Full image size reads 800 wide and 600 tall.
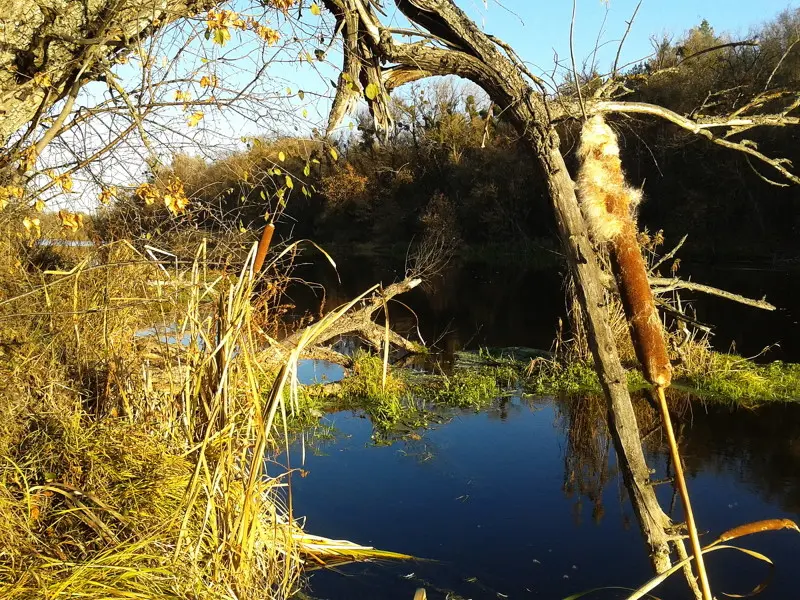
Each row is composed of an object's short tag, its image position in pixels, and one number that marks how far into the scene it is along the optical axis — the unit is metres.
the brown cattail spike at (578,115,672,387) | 2.28
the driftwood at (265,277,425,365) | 10.23
